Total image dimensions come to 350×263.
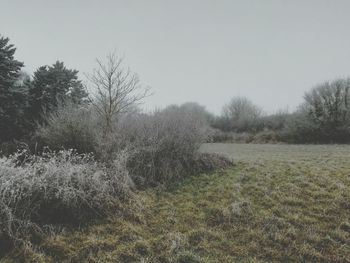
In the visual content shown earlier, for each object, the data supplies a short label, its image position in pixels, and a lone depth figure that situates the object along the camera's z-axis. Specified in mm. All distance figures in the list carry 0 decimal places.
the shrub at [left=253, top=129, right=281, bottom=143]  26945
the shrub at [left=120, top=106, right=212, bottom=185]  7656
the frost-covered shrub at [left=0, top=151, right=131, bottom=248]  4289
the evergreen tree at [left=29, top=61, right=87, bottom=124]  15352
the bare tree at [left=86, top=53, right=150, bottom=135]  12422
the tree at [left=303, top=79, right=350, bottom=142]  24172
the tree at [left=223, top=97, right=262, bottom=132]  34438
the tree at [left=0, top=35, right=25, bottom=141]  14289
